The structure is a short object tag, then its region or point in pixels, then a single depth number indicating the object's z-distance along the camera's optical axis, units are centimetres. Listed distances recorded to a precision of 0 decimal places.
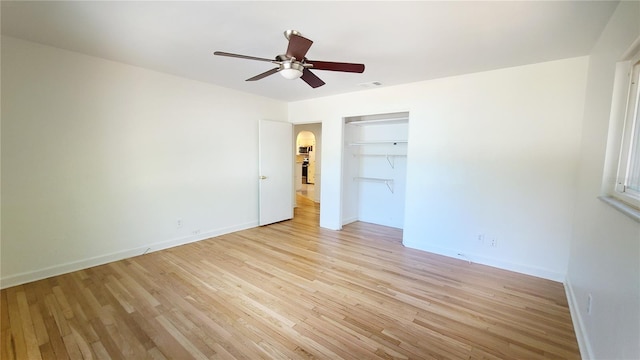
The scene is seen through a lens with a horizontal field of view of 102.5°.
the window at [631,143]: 155
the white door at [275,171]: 502
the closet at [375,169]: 500
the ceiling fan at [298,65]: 214
